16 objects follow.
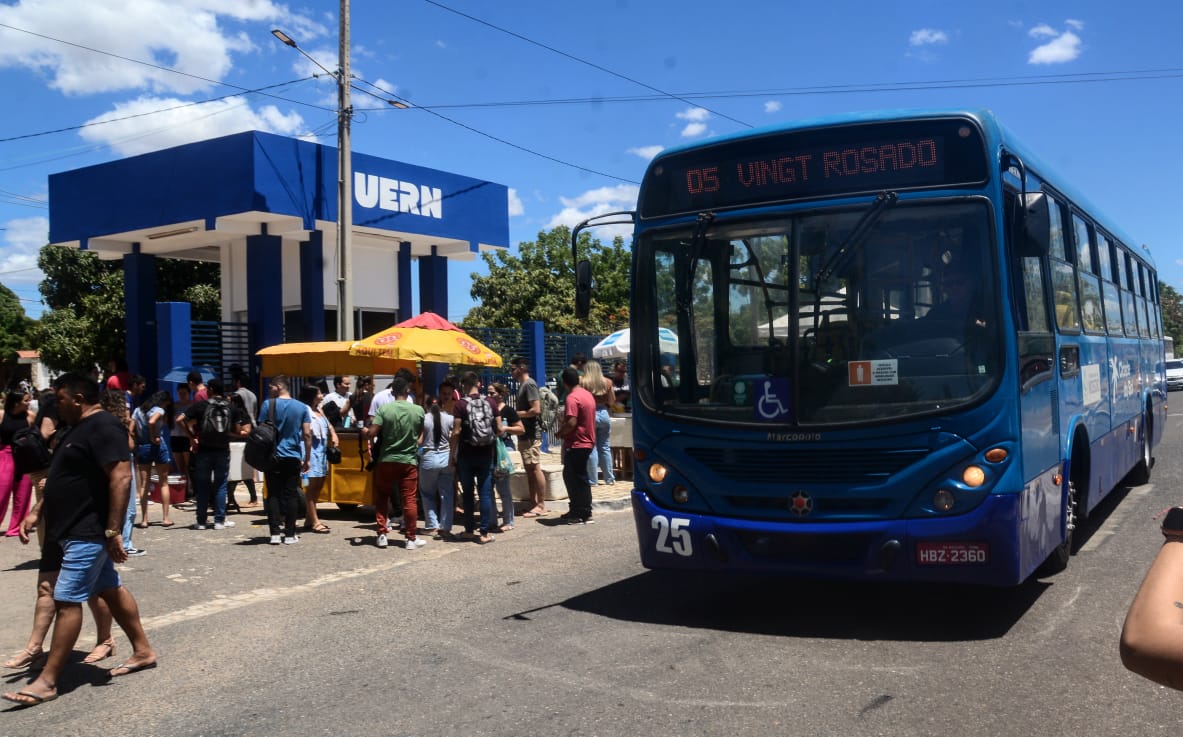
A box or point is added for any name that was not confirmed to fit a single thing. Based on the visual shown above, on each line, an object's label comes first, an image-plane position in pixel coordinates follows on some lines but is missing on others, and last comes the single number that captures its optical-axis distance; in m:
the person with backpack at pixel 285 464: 10.89
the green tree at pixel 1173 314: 110.12
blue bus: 6.18
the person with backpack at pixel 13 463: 10.69
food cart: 12.56
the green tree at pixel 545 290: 46.53
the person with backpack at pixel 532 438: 12.38
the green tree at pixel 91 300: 31.02
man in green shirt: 10.54
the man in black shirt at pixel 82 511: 5.70
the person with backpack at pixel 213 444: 11.77
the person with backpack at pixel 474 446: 10.70
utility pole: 17.36
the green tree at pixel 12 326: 55.34
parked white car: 46.75
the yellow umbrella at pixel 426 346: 13.08
